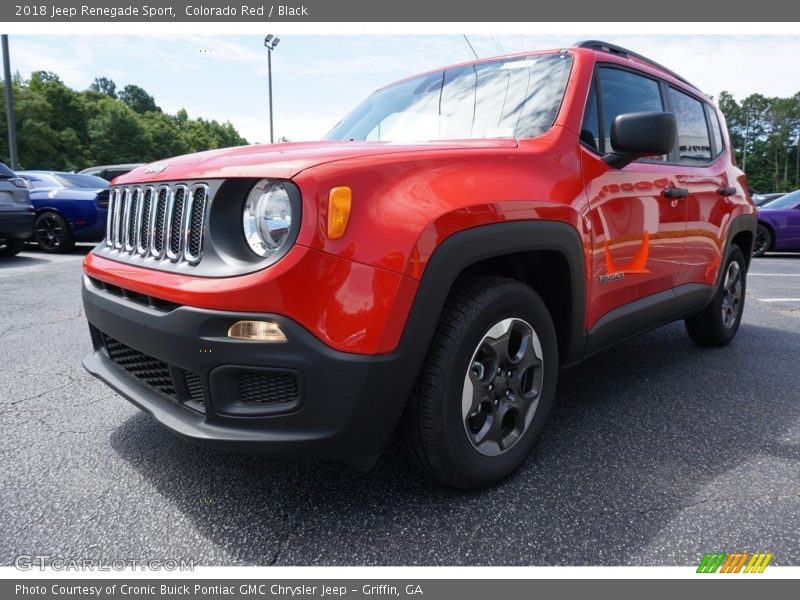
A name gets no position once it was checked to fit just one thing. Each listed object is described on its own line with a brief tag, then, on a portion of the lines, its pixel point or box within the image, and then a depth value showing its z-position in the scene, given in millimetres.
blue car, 8641
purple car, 10656
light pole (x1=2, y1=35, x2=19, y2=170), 15430
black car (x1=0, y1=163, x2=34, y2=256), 7438
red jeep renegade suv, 1553
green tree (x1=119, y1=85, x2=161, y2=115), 102375
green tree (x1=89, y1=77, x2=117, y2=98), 109062
